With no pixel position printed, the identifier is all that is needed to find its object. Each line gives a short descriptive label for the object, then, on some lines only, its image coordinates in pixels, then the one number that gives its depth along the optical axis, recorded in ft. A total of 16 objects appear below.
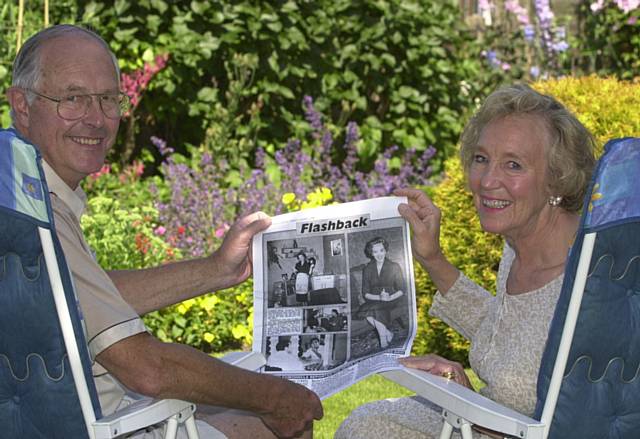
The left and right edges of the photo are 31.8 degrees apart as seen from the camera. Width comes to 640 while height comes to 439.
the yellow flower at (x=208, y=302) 17.46
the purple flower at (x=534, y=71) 26.02
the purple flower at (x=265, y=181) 18.97
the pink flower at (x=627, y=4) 26.48
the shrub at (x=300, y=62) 22.66
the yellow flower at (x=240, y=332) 17.53
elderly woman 8.72
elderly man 7.45
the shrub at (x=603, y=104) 15.61
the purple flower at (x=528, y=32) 26.58
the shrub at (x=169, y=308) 17.17
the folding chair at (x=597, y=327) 7.14
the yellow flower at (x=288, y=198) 16.51
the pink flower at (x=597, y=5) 27.37
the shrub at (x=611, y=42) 26.76
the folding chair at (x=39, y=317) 6.92
